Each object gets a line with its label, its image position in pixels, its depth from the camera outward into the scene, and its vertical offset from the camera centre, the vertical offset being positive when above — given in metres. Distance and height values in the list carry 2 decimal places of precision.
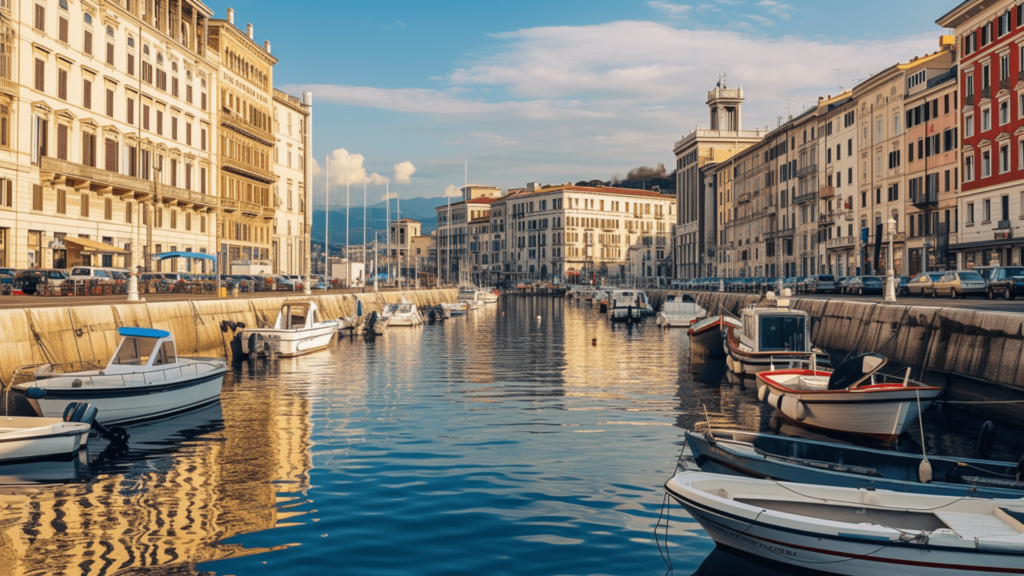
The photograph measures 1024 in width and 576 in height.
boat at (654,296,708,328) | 67.94 -1.80
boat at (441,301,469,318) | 91.27 -1.75
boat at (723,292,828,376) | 30.64 -1.72
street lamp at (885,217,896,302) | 35.81 +0.09
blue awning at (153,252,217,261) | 63.81 +3.01
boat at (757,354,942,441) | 18.94 -2.58
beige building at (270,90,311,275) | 102.88 +14.03
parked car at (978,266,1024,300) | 40.44 +0.42
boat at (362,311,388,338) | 54.44 -2.12
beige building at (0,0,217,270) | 52.16 +11.95
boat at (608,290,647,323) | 79.50 -1.48
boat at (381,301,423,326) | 65.57 -1.69
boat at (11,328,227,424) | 19.38 -2.19
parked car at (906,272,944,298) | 47.50 +0.39
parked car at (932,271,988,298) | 43.09 +0.30
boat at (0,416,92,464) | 15.66 -2.73
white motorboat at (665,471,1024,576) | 9.05 -2.76
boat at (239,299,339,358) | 39.59 -1.95
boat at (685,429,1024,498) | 11.32 -2.60
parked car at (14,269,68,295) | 45.47 +0.88
